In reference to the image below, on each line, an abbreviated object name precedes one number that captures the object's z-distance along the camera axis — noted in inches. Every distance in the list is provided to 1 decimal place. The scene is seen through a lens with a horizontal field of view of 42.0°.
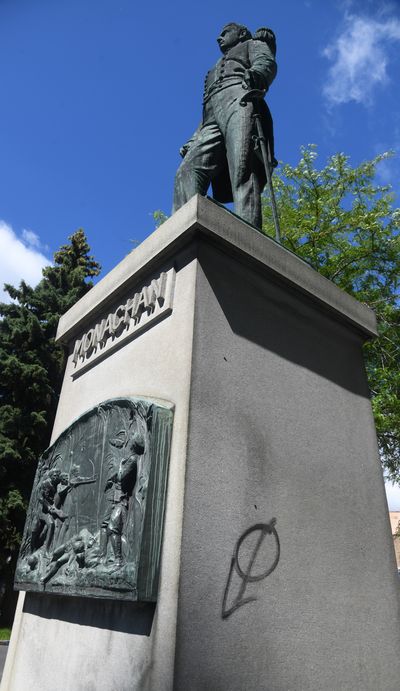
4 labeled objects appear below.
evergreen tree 692.4
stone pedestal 101.5
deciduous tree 482.6
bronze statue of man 177.0
